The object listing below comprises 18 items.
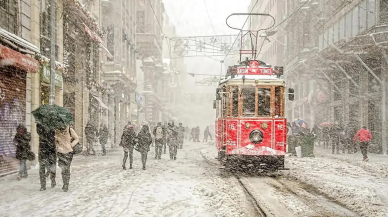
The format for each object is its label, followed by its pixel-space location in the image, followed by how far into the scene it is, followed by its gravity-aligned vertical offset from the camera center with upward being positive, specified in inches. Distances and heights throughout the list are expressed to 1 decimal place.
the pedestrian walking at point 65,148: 372.5 -27.2
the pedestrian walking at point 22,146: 456.8 -31.0
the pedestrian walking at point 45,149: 380.2 -28.9
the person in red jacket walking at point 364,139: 693.9 -37.0
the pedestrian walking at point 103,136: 849.5 -38.4
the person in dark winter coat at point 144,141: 563.8 -32.6
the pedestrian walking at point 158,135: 699.4 -30.9
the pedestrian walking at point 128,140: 558.3 -30.3
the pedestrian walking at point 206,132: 1720.0 -62.8
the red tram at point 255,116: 495.5 -0.1
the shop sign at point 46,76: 639.8 +61.1
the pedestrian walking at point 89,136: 804.0 -36.9
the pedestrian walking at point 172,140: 726.5 -39.8
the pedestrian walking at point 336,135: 915.4 -41.0
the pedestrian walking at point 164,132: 788.3 -29.7
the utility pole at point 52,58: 569.1 +76.4
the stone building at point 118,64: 1216.2 +153.4
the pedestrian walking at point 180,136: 1132.8 -52.8
